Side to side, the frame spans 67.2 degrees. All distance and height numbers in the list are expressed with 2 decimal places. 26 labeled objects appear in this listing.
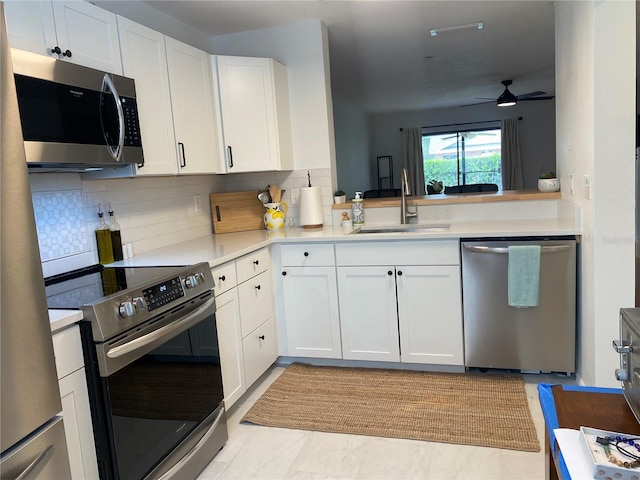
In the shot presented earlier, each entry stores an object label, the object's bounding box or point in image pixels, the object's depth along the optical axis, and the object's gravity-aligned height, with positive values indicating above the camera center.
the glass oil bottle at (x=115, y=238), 2.53 -0.20
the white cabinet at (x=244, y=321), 2.44 -0.72
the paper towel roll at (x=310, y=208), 3.43 -0.15
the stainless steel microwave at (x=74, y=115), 1.67 +0.34
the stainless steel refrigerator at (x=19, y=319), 1.06 -0.26
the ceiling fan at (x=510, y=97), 6.17 +1.01
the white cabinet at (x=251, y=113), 3.17 +0.52
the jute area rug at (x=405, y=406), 2.29 -1.19
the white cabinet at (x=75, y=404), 1.49 -0.63
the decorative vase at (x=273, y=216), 3.51 -0.20
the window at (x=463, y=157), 9.13 +0.38
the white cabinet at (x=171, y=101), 2.39 +0.52
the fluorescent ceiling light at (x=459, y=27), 3.64 +1.14
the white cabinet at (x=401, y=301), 2.80 -0.72
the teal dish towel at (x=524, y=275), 2.57 -0.55
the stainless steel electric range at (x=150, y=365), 1.60 -0.63
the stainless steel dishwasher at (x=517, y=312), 2.58 -0.77
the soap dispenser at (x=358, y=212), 3.45 -0.20
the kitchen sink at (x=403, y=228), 3.32 -0.33
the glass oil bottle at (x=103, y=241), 2.48 -0.21
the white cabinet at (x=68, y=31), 1.74 +0.69
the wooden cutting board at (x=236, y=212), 3.54 -0.15
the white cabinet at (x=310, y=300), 3.01 -0.71
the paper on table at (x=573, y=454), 0.82 -0.51
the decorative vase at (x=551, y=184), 3.15 -0.09
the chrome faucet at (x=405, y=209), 3.29 -0.20
